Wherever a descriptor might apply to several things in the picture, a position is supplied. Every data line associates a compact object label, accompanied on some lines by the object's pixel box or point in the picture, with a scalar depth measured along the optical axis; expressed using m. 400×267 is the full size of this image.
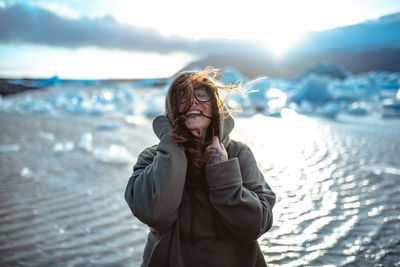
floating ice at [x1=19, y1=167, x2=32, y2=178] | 4.47
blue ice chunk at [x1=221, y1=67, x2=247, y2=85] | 15.32
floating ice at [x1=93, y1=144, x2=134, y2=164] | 5.24
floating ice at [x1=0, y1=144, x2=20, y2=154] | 5.77
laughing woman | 1.25
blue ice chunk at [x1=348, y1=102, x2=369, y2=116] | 11.62
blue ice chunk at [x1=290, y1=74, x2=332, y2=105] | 14.97
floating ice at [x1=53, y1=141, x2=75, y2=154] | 5.86
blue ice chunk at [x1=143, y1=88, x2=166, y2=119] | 11.82
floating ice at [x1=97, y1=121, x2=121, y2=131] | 8.44
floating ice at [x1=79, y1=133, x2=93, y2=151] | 6.22
